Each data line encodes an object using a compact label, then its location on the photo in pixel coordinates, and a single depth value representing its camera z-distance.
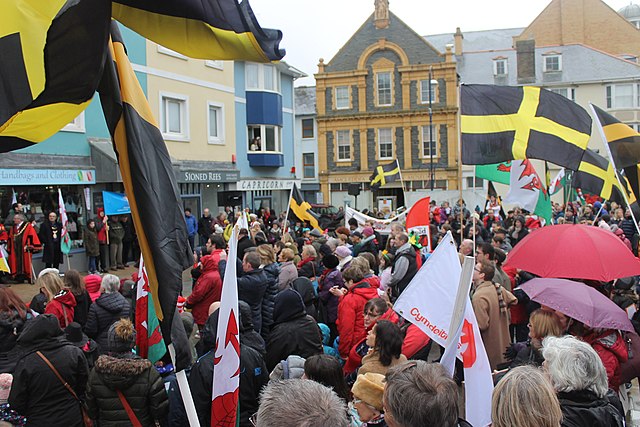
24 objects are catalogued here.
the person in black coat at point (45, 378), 4.72
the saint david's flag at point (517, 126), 8.00
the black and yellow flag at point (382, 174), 25.27
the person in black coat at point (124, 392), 4.46
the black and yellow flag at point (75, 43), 2.58
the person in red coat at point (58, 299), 6.51
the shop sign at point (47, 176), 15.12
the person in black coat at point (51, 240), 15.65
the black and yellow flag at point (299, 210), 15.86
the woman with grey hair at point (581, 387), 3.50
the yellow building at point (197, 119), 21.94
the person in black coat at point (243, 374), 4.62
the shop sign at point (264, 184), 27.50
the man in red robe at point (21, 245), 14.90
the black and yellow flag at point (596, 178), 10.27
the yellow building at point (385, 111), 48.25
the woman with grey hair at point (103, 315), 6.34
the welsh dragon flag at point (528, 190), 11.85
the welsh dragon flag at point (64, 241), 14.44
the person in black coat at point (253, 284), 7.00
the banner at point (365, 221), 15.53
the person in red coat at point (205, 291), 7.72
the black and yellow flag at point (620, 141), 7.79
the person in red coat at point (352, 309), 6.52
